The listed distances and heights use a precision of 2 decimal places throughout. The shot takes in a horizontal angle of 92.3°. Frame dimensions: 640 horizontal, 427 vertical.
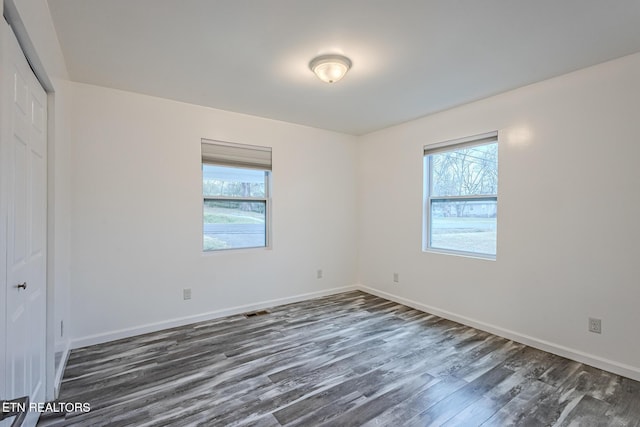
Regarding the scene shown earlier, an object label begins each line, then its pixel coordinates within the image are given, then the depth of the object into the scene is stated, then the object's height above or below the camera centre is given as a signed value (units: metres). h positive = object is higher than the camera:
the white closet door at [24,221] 1.35 -0.05
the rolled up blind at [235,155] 3.63 +0.72
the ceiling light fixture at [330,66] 2.42 +1.19
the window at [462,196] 3.36 +0.22
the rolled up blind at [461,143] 3.30 +0.83
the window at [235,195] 3.71 +0.22
